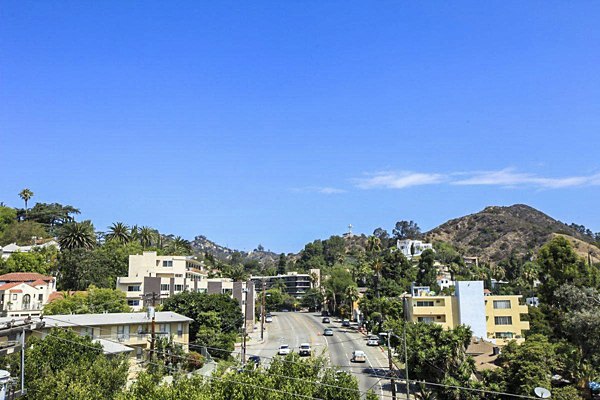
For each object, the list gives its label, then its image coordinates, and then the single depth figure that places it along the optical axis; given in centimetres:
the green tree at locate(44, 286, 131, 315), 7656
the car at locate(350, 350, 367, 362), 6799
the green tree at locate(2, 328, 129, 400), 3206
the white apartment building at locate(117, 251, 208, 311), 9675
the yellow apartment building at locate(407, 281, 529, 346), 7975
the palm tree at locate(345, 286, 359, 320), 12862
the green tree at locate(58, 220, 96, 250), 11406
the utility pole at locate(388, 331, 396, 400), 3909
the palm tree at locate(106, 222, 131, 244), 13654
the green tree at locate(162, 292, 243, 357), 7194
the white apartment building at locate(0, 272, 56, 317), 8856
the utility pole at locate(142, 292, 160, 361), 4647
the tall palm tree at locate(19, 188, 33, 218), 17350
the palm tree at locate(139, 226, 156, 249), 14750
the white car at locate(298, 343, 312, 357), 7188
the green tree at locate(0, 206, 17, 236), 15941
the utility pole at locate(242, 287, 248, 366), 6599
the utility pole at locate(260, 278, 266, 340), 9581
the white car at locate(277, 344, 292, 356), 7227
